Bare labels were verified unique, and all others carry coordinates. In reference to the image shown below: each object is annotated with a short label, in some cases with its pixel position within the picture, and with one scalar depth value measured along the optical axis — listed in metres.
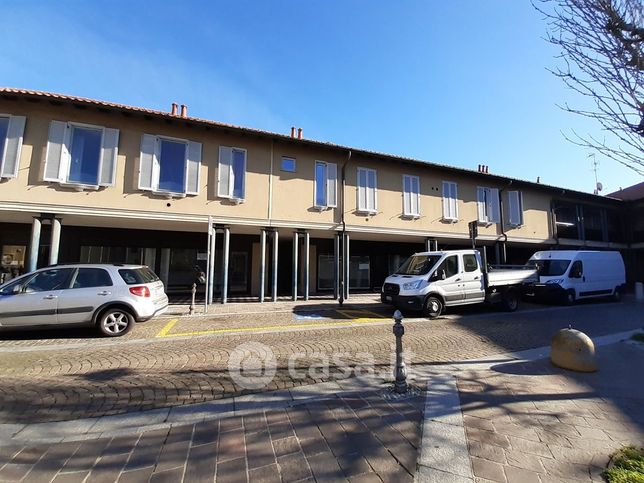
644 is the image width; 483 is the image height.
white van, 13.11
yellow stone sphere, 5.09
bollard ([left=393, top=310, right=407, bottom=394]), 4.02
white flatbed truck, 9.92
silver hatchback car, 6.76
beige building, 10.53
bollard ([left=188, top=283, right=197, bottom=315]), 10.18
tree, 3.95
